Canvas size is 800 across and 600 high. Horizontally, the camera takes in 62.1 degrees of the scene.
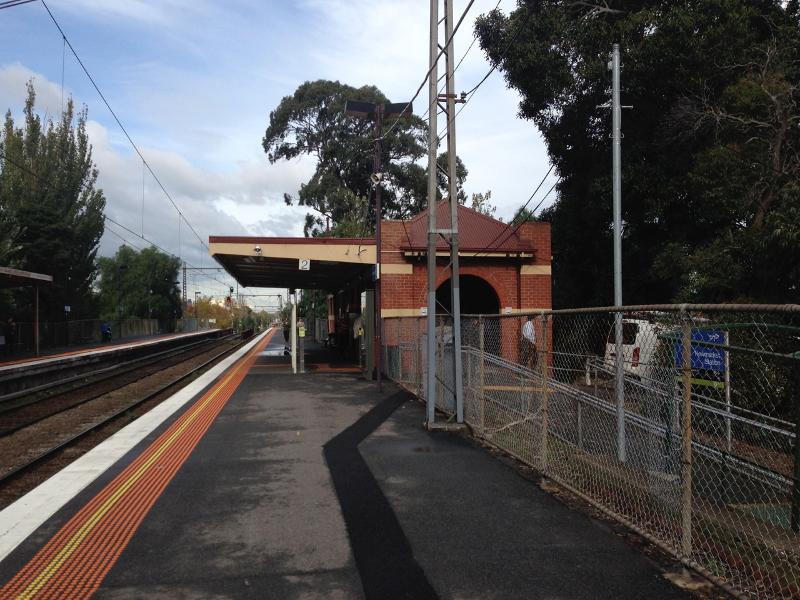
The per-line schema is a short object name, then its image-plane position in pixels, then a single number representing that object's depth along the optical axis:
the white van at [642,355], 5.91
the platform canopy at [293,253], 18.22
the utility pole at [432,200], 9.91
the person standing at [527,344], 13.55
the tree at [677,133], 14.48
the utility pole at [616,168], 10.37
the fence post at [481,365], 9.03
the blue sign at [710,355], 8.04
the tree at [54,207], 39.78
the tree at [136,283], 78.19
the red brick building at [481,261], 18.92
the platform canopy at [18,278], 22.64
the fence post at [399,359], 15.89
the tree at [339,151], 47.91
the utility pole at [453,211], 9.77
